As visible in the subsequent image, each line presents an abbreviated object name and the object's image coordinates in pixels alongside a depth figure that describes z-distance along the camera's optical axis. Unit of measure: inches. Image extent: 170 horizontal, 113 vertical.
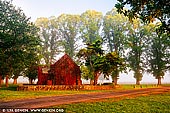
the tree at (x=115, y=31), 2970.0
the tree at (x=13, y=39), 1678.2
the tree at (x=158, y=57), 2888.8
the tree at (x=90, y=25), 3014.3
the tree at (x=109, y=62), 1908.2
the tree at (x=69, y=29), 3041.8
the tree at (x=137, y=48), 2963.3
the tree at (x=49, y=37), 3011.8
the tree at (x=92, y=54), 1991.9
